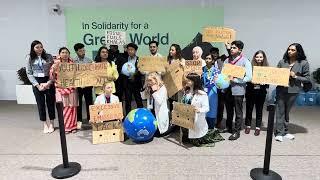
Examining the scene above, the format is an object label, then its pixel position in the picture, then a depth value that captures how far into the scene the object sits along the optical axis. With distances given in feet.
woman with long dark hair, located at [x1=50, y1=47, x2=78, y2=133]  14.43
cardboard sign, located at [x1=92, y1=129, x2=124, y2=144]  13.65
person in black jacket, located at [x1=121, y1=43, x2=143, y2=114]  15.73
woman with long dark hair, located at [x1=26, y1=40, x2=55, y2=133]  14.43
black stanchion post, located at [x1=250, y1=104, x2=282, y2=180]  9.92
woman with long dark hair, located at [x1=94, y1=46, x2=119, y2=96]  14.34
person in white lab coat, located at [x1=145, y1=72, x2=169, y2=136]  13.74
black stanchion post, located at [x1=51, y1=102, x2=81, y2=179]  10.62
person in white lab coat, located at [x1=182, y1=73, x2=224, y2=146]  12.64
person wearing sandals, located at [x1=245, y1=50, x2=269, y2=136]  14.01
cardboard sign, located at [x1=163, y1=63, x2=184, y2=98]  13.88
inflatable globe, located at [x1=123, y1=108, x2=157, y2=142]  13.03
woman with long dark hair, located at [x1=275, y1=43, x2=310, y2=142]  13.05
